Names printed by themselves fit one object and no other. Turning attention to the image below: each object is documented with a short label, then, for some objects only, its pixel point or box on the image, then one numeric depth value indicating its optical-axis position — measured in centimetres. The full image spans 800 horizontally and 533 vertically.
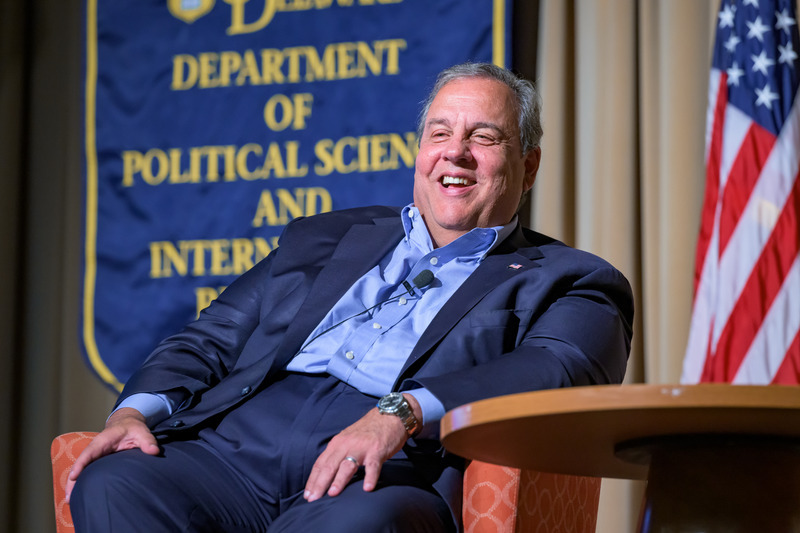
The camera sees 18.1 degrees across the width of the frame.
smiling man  266
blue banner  371
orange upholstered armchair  271
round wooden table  239
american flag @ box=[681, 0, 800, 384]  341
